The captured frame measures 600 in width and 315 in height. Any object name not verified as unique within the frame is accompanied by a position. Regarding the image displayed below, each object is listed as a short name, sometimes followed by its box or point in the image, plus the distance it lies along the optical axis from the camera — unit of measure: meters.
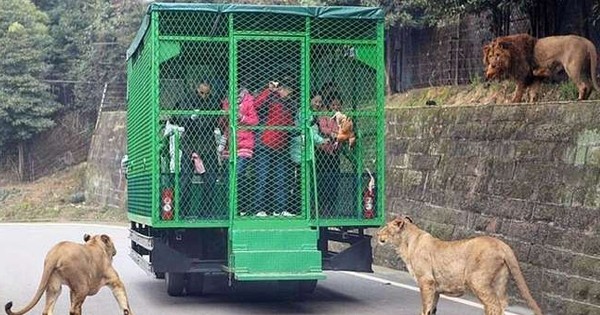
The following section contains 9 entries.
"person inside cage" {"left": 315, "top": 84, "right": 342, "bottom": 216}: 12.48
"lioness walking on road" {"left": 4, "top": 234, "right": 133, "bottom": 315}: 10.35
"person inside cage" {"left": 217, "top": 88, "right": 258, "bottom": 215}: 12.21
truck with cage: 12.01
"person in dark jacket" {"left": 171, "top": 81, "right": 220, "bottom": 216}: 12.19
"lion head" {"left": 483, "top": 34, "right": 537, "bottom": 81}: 14.89
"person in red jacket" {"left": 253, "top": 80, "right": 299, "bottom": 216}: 12.35
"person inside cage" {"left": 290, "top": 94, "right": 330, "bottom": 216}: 12.29
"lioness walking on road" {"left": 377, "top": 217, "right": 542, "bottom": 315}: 10.23
